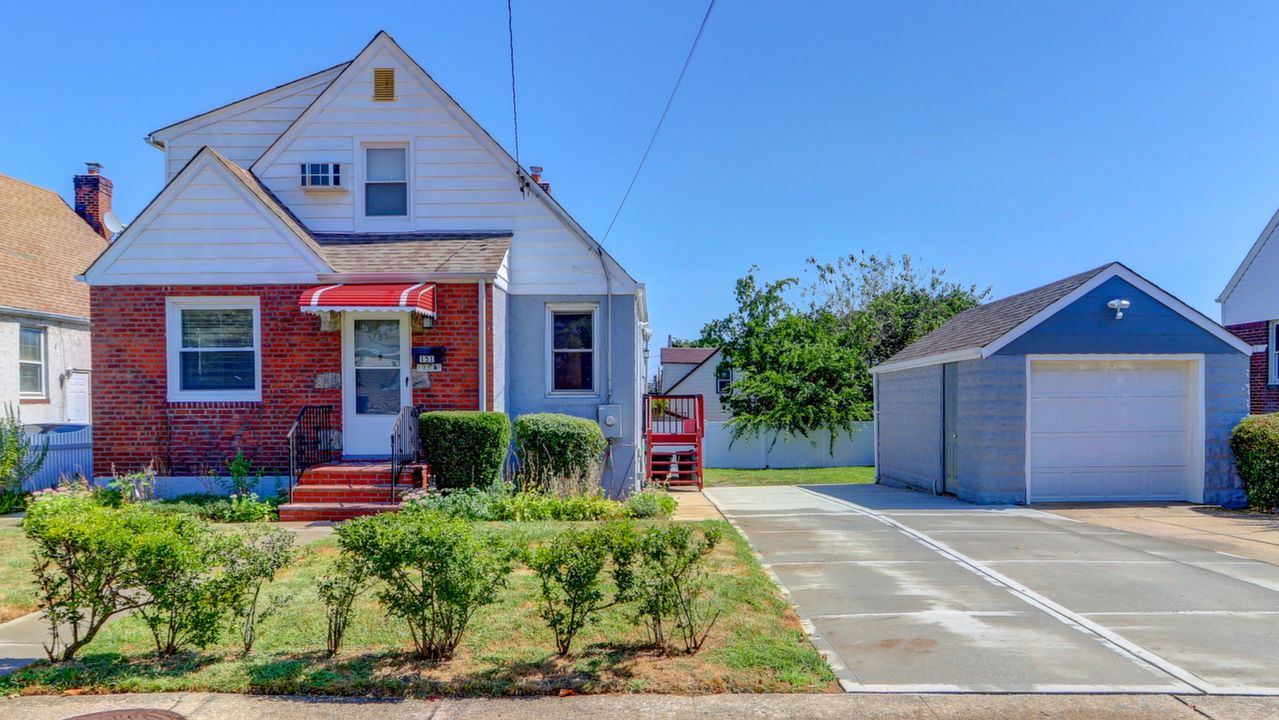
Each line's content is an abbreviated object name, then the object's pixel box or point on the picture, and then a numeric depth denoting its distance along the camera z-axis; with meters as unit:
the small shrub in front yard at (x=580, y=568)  5.30
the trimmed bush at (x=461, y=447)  11.07
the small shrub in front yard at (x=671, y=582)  5.32
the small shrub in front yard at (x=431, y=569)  5.12
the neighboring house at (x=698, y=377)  36.81
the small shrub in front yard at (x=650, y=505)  10.81
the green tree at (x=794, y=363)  24.58
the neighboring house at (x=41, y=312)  15.55
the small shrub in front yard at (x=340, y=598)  5.29
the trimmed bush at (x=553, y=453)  11.91
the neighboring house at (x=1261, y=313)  18.27
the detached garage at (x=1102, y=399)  12.59
